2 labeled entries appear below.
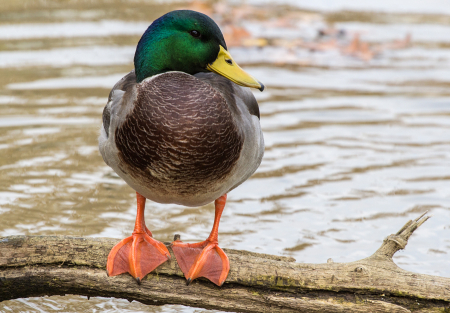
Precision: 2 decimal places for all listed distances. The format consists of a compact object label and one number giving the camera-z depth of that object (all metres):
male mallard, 6.15
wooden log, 6.23
